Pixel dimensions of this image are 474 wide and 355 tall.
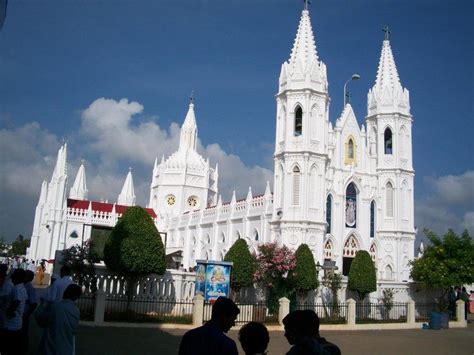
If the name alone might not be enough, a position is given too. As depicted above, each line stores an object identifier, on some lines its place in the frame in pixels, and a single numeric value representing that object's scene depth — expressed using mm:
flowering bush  27016
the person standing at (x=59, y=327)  6438
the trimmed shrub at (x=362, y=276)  30906
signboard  22062
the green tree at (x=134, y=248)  21953
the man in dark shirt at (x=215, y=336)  4742
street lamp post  45366
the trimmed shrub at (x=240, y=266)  26188
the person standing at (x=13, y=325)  8438
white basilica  37844
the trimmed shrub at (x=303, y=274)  28016
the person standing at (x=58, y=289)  10422
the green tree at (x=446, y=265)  30641
